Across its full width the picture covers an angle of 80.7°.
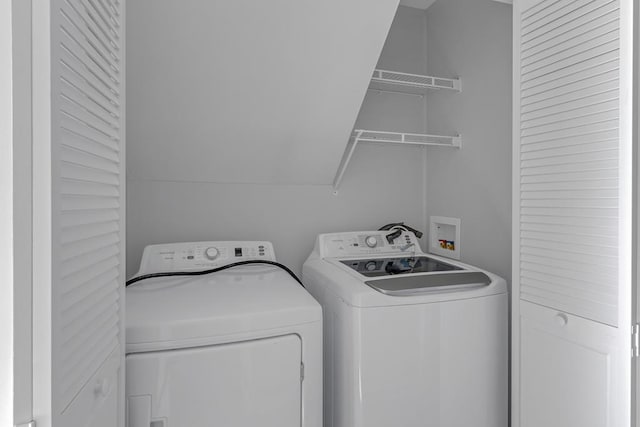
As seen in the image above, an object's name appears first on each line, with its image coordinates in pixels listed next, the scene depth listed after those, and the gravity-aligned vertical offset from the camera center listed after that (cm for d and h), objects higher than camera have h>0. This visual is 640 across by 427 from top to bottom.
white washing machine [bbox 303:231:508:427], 144 -55
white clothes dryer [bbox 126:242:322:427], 117 -49
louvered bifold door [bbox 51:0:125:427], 68 +0
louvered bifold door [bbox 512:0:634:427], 107 +0
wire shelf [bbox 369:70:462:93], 206 +79
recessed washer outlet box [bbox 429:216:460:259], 226 -15
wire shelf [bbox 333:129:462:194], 211 +43
